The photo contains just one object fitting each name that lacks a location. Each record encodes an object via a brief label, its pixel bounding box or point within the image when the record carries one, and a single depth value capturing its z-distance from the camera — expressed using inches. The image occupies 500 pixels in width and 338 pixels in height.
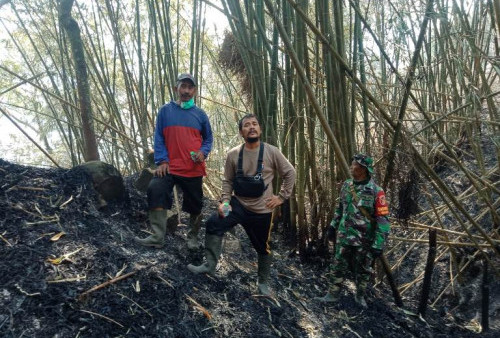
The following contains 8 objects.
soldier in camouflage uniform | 106.3
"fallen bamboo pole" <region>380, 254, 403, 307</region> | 116.4
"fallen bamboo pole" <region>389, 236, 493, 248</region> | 123.5
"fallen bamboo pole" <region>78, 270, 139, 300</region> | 75.0
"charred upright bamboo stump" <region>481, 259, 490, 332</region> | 125.7
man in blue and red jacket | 102.0
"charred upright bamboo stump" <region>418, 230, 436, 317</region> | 116.6
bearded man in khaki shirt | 95.4
